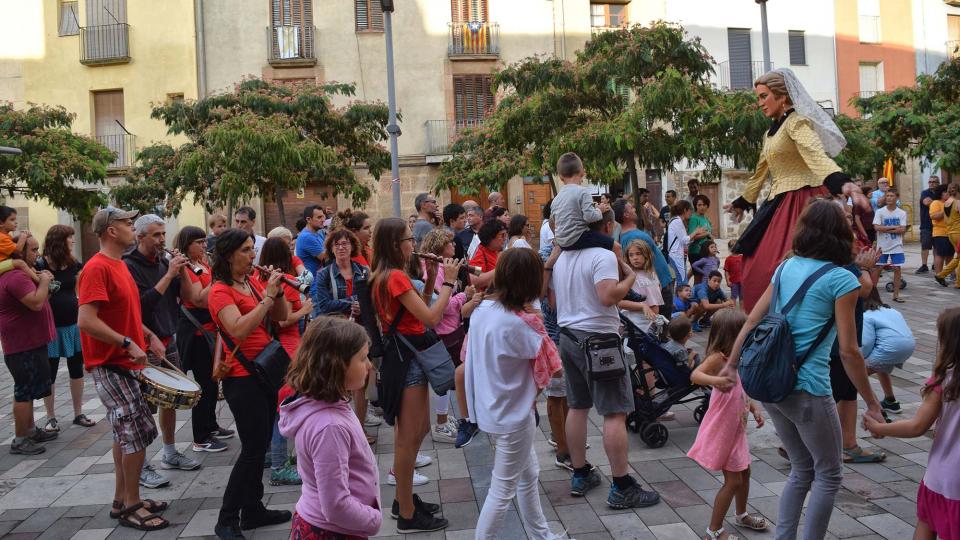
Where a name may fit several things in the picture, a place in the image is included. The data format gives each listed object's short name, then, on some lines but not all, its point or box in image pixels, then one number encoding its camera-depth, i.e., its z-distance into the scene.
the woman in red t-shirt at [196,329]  6.50
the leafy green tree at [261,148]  17.06
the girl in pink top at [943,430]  3.43
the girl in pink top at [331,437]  3.07
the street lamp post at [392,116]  12.80
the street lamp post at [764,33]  15.36
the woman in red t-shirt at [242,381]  4.93
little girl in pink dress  4.55
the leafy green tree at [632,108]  13.36
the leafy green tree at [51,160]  19.53
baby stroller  6.50
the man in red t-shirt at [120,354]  5.19
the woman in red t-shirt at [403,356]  4.97
